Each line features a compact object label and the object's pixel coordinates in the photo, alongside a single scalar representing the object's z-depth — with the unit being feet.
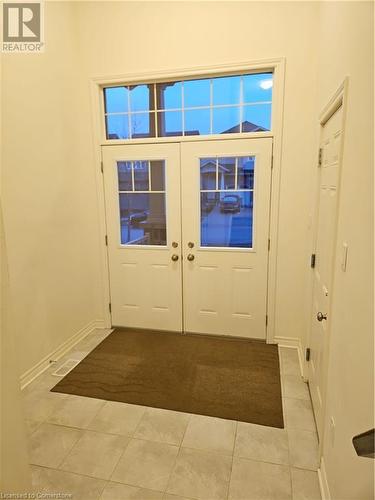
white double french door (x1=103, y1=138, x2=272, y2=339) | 10.23
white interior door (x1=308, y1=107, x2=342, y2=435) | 5.82
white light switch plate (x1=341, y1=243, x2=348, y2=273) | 4.62
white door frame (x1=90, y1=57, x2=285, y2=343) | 9.39
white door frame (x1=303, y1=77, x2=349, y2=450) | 4.92
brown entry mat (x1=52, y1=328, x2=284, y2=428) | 7.70
